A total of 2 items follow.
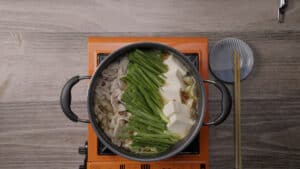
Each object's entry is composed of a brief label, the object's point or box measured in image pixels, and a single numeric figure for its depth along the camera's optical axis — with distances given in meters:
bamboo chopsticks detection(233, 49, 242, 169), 1.30
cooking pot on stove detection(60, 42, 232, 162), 1.05
